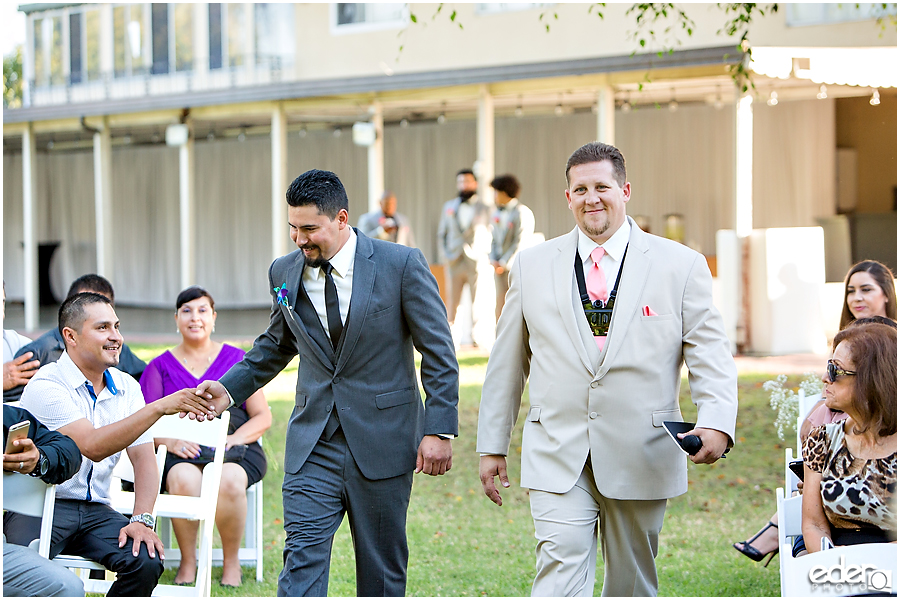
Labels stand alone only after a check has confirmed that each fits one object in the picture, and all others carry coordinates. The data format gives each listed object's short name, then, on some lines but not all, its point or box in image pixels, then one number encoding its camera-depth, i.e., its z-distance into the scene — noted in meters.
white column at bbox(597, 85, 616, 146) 30.48
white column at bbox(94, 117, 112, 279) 39.25
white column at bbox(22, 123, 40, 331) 39.12
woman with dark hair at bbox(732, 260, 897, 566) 11.80
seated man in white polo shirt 9.20
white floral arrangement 13.00
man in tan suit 8.37
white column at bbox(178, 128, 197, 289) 37.65
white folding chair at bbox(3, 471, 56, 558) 8.85
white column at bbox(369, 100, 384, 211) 33.87
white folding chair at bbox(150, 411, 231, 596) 11.19
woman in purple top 12.62
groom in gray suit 8.83
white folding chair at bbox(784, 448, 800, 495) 10.78
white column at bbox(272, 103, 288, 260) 34.91
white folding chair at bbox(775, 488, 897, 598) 6.79
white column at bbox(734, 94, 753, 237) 27.22
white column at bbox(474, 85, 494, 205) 31.62
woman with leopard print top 7.98
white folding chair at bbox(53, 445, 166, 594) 9.81
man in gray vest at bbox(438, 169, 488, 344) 27.48
